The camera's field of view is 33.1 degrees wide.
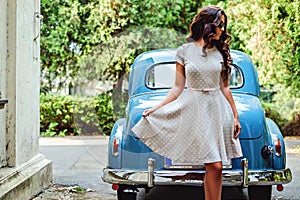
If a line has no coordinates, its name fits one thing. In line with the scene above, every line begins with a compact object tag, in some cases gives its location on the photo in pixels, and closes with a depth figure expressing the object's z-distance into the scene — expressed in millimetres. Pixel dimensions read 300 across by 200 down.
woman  3699
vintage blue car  4535
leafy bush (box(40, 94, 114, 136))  13938
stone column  4852
